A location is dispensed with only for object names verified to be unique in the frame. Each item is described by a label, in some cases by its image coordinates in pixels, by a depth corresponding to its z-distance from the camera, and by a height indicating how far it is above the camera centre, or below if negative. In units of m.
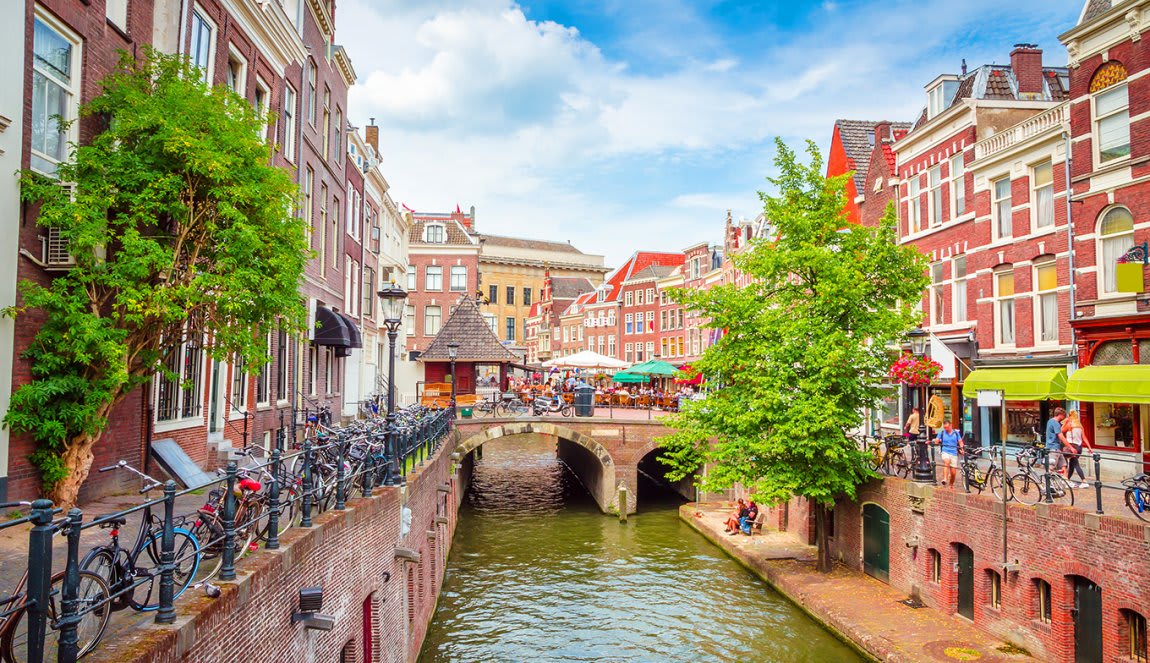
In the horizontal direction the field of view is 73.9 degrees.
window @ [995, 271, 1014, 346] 23.00 +2.14
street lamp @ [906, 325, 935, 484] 17.53 -2.02
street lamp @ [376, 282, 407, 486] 18.14 +1.57
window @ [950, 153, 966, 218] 25.48 +6.46
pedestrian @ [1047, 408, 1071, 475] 16.75 -1.41
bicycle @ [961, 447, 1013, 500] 15.59 -2.10
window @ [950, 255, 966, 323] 25.44 +2.96
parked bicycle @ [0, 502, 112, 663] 4.42 -1.58
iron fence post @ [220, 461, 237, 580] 6.29 -1.32
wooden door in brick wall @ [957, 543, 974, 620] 15.62 -4.26
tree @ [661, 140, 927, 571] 18.53 +0.77
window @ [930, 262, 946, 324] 26.80 +2.82
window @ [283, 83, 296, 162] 19.87 +6.56
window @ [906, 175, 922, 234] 28.36 +6.28
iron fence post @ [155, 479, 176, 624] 5.26 -1.35
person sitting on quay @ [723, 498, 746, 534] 25.30 -4.85
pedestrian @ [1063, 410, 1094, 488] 16.20 -1.33
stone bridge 31.47 -2.64
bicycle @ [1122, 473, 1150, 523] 12.34 -1.97
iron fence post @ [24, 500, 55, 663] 4.13 -1.15
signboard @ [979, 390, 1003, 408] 20.47 -0.61
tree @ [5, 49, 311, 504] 8.85 +1.48
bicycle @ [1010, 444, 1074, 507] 13.85 -2.09
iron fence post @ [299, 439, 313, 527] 8.30 -1.32
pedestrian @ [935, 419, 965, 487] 16.85 -1.63
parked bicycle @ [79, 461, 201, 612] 5.25 -1.45
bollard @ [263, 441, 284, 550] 7.35 -1.36
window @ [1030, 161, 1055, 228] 21.41 +5.18
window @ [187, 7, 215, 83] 13.88 +6.10
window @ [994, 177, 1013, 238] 23.27 +5.14
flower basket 18.52 +0.12
